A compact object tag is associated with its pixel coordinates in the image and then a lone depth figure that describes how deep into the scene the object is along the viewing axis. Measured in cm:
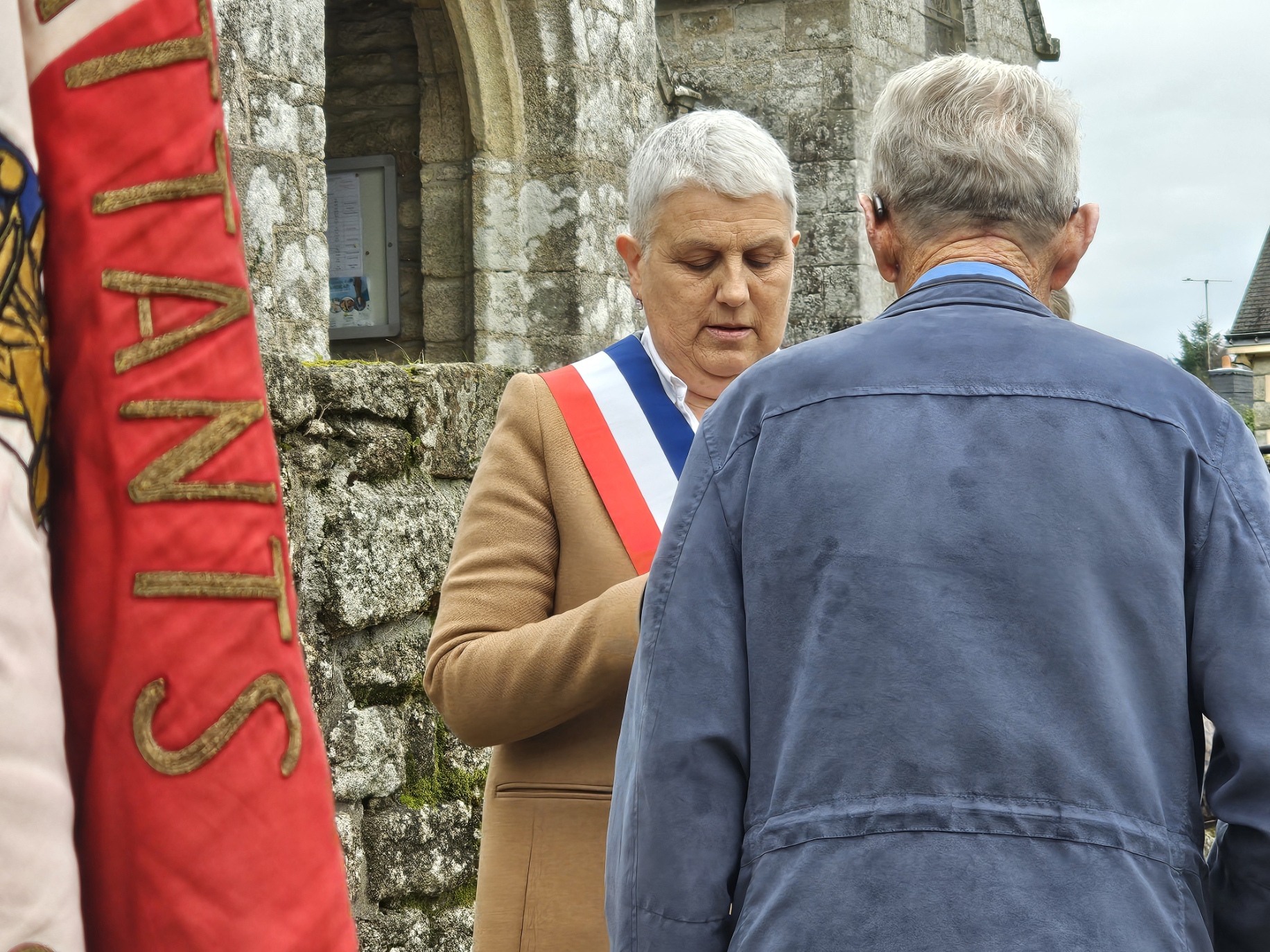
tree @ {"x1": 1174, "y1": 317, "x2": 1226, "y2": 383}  5547
